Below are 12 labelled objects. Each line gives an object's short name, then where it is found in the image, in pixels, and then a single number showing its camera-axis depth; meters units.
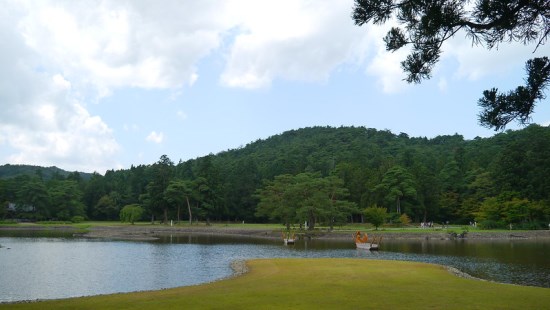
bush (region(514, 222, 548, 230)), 55.84
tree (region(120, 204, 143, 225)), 81.50
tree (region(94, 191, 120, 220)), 98.00
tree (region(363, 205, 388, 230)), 57.94
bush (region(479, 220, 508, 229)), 58.81
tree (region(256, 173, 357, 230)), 57.00
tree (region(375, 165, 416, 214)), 71.00
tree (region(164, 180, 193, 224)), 80.88
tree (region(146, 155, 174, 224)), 85.81
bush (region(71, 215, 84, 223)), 87.19
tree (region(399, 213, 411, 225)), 66.38
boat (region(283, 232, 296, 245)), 45.75
